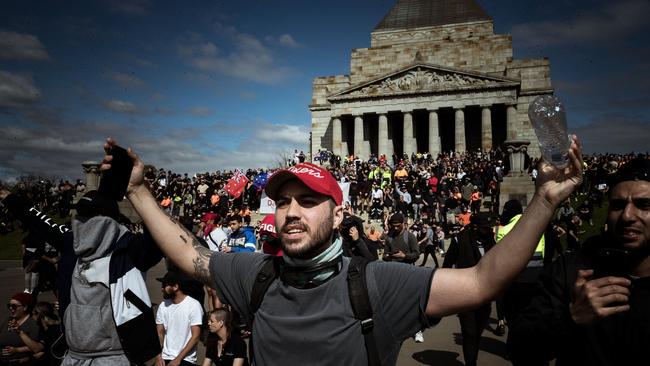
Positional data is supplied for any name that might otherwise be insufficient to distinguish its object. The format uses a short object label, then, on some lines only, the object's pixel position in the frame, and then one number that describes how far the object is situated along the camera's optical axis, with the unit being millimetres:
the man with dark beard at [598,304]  1723
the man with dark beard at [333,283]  1626
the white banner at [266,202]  16106
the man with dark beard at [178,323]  4539
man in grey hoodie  3168
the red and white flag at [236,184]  20203
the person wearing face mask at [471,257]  5375
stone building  37562
